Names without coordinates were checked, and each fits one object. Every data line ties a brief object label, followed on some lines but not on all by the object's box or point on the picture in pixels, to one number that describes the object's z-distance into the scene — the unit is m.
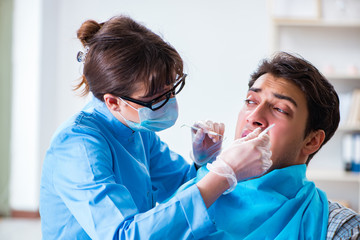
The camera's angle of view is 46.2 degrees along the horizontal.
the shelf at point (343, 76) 3.59
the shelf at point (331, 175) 3.54
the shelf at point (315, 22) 3.60
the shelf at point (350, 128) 3.53
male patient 1.40
